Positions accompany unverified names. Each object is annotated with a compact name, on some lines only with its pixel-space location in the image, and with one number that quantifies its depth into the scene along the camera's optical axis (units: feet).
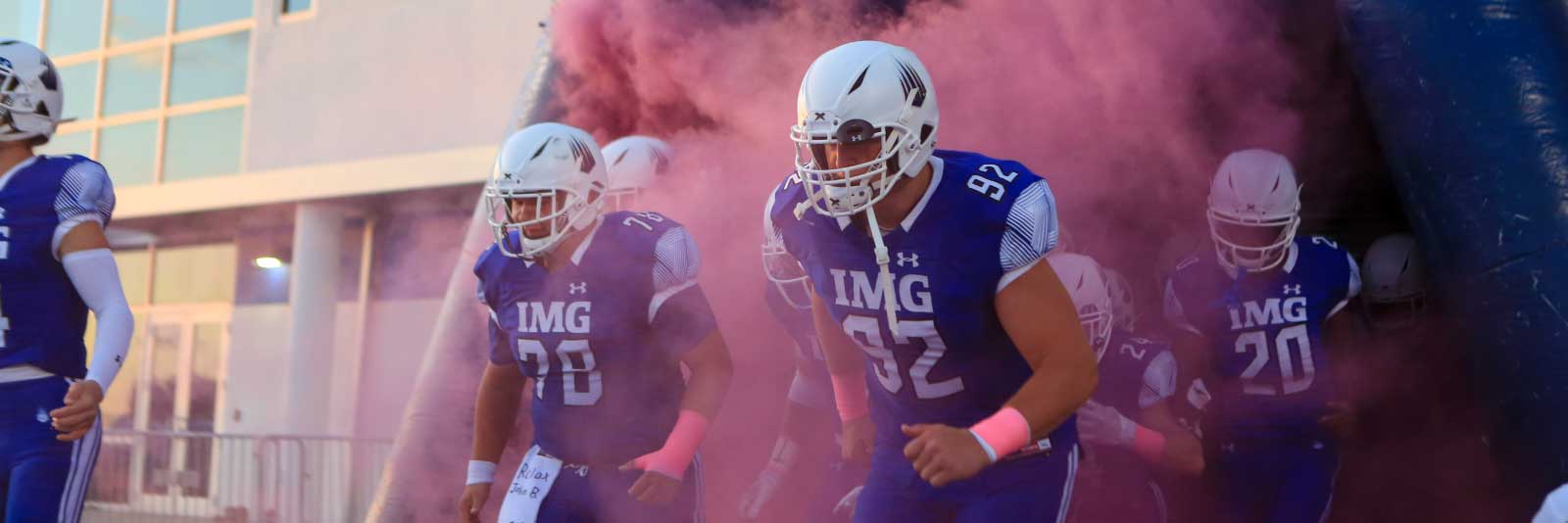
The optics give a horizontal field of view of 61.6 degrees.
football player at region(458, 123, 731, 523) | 11.76
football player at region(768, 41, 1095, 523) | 9.40
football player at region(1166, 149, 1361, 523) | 16.07
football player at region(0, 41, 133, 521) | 11.25
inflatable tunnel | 13.44
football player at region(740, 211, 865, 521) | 16.38
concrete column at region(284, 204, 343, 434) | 42.68
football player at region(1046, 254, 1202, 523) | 14.49
